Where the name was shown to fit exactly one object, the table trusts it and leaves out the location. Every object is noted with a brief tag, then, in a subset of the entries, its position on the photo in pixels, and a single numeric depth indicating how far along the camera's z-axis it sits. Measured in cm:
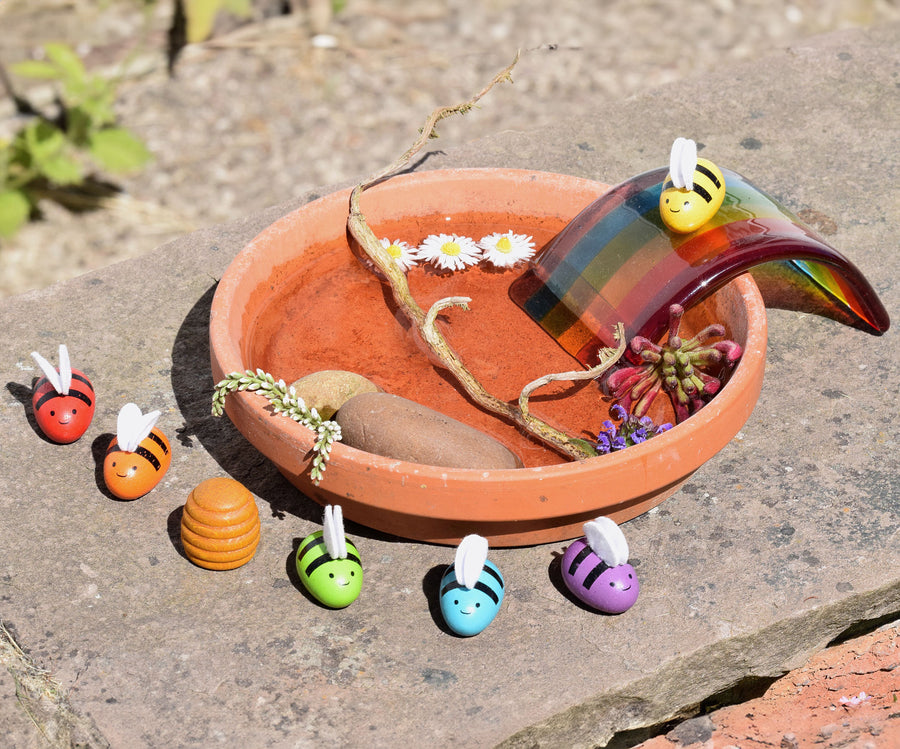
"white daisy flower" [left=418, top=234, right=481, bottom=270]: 314
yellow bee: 269
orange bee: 260
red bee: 279
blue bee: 231
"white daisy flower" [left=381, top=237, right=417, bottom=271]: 314
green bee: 243
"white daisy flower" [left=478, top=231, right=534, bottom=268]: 316
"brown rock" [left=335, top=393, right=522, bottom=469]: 244
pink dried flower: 268
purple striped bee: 237
